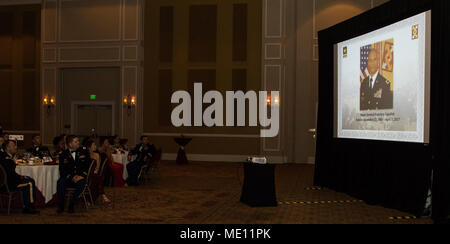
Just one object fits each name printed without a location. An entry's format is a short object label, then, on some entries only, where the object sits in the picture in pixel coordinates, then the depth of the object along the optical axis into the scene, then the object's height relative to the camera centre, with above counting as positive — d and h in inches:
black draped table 285.4 -45.0
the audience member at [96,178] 274.8 -40.0
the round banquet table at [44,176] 268.5 -38.1
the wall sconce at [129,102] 606.9 +22.2
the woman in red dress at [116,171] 353.7 -45.4
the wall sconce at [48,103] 624.4 +20.0
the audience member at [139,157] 372.8 -36.5
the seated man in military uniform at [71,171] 256.2 -32.8
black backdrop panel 241.3 -21.0
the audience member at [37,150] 317.2 -25.4
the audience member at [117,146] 398.7 -27.1
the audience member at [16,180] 240.7 -37.5
